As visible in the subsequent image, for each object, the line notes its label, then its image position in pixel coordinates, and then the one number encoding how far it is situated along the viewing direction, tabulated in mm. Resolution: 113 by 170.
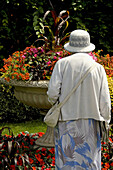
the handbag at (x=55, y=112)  6134
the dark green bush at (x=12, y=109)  13994
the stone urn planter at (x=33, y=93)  8610
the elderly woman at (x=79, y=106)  6158
